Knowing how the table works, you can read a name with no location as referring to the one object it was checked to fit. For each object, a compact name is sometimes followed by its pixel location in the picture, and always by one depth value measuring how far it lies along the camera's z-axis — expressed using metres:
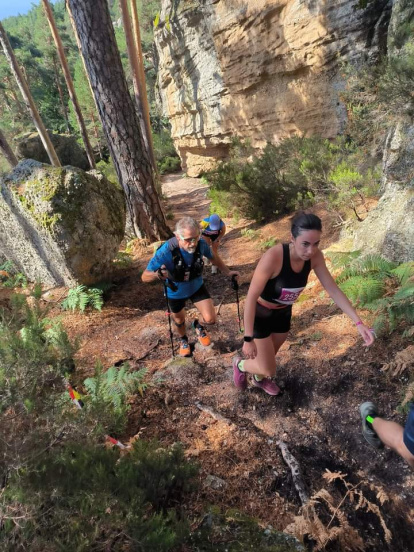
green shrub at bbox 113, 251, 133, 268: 6.95
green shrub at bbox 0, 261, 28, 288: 6.51
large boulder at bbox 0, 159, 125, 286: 5.48
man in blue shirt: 3.65
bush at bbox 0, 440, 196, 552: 1.52
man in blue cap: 6.12
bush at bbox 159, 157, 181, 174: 25.67
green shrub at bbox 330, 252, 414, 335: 3.50
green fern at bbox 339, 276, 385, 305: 4.07
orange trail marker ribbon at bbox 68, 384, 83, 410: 2.63
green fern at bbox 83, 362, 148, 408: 3.06
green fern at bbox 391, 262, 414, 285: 4.02
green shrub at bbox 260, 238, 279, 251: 7.91
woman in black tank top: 2.55
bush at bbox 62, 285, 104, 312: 5.62
